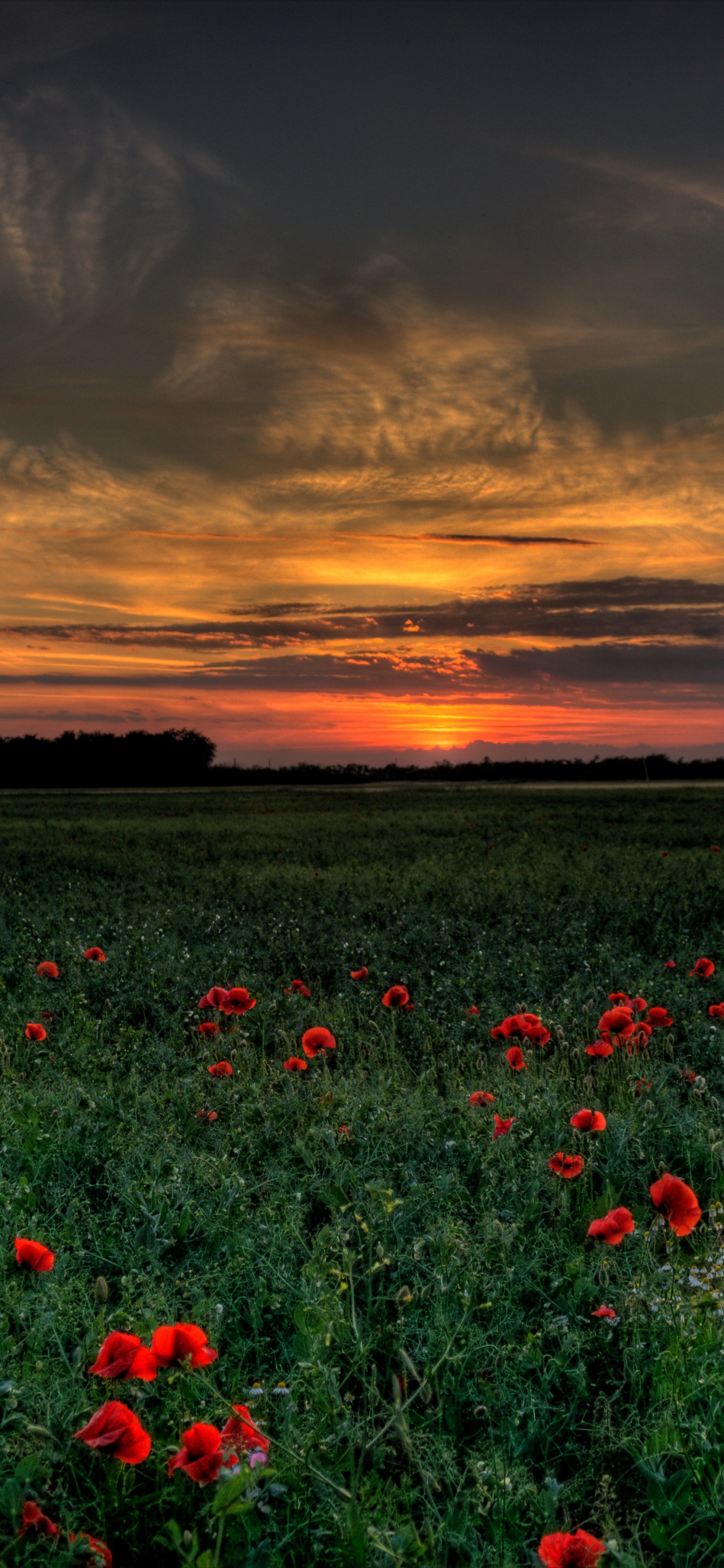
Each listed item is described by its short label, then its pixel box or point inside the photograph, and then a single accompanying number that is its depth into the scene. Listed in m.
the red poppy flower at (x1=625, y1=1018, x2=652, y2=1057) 4.53
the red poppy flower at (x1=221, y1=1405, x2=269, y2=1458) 2.09
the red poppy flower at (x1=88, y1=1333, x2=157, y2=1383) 2.03
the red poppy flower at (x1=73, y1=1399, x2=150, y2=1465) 1.90
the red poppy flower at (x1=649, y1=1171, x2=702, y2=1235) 2.66
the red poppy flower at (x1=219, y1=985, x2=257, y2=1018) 4.70
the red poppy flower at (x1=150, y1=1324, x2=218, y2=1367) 2.11
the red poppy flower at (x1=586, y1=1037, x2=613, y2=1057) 4.16
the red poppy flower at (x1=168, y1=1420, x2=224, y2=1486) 1.90
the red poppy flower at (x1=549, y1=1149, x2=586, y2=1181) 3.25
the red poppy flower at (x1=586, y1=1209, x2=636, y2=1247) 2.63
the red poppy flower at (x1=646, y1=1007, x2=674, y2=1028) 4.60
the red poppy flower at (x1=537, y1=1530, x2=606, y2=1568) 1.77
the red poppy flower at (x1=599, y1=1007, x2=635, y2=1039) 4.18
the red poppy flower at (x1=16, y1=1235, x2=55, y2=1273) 2.57
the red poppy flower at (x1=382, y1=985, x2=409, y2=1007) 4.77
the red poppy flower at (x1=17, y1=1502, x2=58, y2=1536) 1.94
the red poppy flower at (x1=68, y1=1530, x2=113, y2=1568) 1.91
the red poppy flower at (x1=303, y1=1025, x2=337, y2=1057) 4.08
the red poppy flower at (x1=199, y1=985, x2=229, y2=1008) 4.73
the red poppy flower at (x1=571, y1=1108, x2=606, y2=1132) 3.35
